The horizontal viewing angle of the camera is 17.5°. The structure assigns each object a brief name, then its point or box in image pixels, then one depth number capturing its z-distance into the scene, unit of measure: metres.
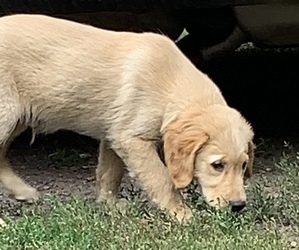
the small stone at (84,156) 5.04
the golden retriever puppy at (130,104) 3.76
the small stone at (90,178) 4.63
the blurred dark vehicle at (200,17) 4.26
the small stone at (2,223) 3.56
